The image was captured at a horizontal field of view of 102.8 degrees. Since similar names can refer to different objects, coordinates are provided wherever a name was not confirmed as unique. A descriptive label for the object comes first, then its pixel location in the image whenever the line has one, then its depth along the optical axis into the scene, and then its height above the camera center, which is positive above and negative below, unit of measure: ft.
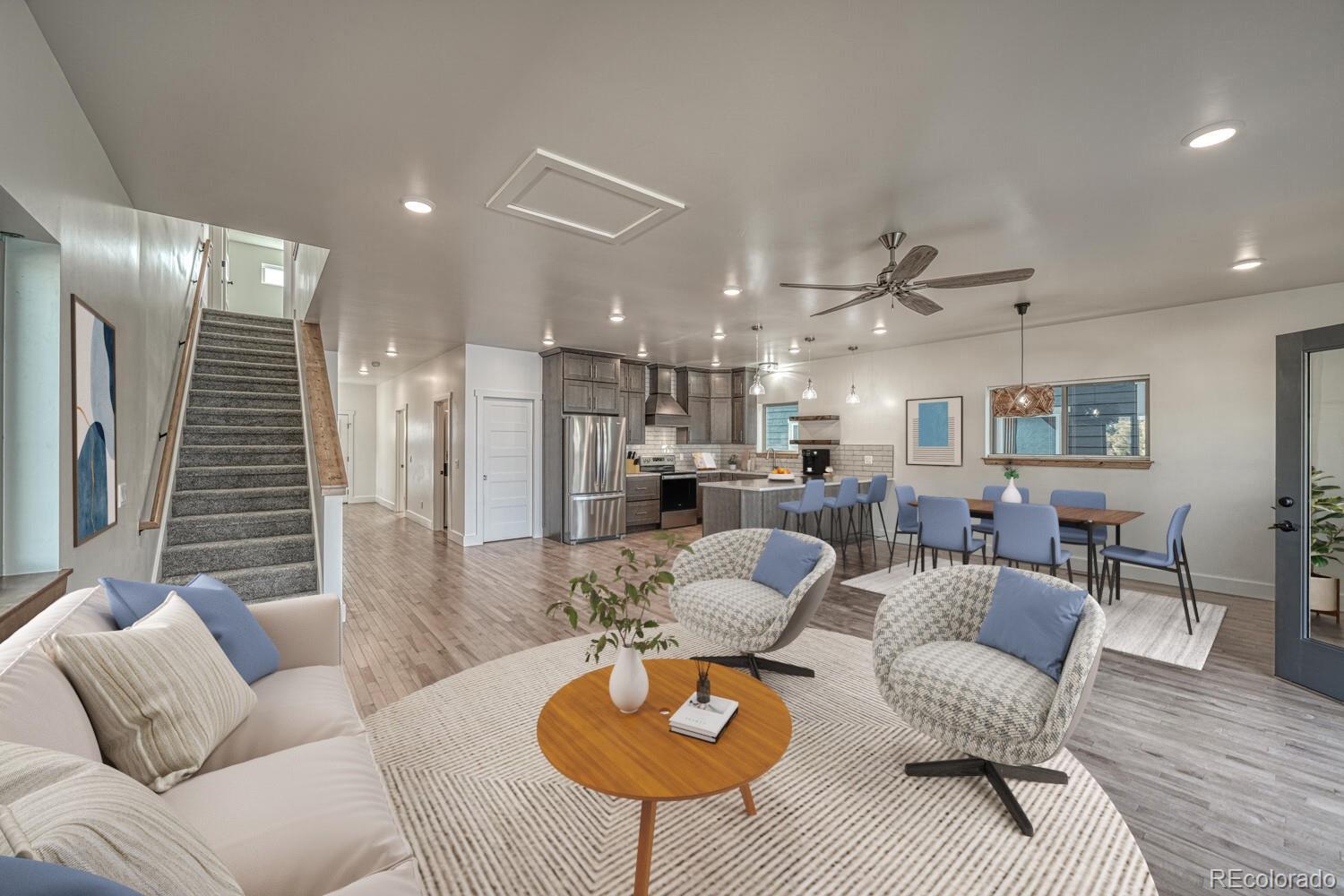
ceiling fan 9.29 +3.11
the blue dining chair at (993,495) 16.91 -1.63
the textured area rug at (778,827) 5.40 -4.32
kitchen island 19.83 -2.19
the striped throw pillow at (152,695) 4.04 -2.03
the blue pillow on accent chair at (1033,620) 6.63 -2.26
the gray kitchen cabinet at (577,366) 23.30 +3.51
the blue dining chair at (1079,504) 15.37 -1.80
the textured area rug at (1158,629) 11.07 -4.25
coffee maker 25.57 -0.82
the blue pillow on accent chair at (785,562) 9.62 -2.14
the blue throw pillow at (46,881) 1.66 -1.41
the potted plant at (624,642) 5.60 -2.13
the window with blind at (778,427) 28.56 +1.03
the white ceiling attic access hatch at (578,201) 8.21 +4.18
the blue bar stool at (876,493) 21.40 -1.88
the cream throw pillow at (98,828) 2.02 -1.58
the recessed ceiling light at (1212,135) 6.93 +4.13
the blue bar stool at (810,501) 18.83 -1.93
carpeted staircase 11.57 -0.77
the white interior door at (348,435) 34.30 +0.71
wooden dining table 13.70 -1.89
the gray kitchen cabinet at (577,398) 23.31 +2.12
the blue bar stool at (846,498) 20.13 -1.98
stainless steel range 27.40 -2.52
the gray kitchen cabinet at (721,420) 29.91 +1.45
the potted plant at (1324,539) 9.55 -1.71
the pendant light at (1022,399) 18.10 +1.68
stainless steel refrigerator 23.22 -1.41
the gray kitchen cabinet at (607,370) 24.27 +3.49
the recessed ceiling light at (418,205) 9.09 +4.17
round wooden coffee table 4.67 -2.91
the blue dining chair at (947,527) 14.96 -2.30
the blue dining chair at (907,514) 18.85 -2.46
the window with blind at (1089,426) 17.26 +0.70
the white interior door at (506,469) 22.68 -0.96
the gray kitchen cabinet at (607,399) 24.16 +2.17
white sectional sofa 3.46 -2.70
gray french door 9.49 -1.06
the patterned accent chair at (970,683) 5.87 -2.84
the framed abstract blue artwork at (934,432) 21.22 +0.59
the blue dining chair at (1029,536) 12.98 -2.23
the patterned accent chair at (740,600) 8.77 -2.70
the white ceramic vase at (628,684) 5.75 -2.55
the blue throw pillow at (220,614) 5.28 -1.83
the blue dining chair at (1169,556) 12.65 -2.68
